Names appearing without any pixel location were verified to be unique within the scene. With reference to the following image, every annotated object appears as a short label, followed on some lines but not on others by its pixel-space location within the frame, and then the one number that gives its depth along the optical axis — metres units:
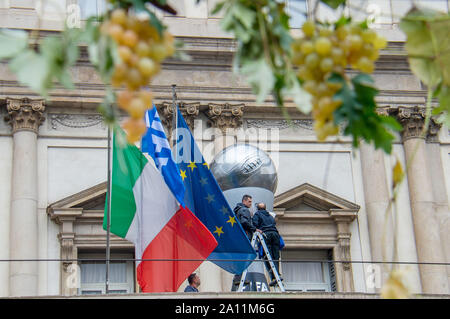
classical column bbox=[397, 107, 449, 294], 20.53
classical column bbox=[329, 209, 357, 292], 20.31
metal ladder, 15.11
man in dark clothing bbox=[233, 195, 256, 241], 15.66
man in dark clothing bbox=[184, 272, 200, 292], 15.94
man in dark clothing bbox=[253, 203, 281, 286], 15.62
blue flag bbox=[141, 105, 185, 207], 16.50
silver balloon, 16.20
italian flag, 16.19
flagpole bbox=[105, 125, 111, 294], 16.17
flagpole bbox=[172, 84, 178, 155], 18.12
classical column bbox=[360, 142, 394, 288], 20.55
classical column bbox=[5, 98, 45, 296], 19.11
